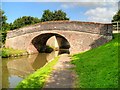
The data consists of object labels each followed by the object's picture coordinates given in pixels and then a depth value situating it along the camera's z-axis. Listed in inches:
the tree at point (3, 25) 474.3
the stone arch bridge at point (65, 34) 378.5
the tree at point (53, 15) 775.3
